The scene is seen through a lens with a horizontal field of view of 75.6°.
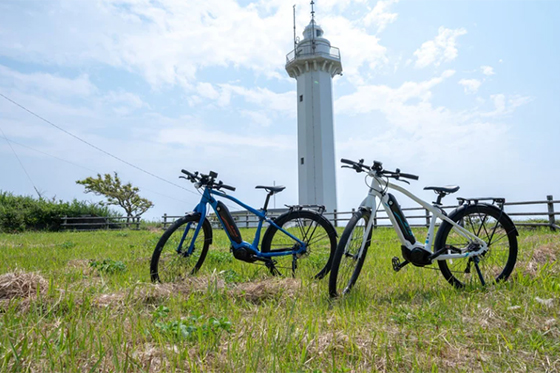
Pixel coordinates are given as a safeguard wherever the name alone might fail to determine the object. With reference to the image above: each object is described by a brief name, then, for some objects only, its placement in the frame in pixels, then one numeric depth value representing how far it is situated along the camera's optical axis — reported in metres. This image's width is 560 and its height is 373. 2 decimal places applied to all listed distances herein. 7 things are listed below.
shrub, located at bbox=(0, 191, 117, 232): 21.62
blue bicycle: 4.05
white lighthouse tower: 24.67
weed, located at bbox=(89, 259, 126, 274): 4.53
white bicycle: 3.36
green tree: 32.06
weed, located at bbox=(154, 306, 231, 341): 2.15
